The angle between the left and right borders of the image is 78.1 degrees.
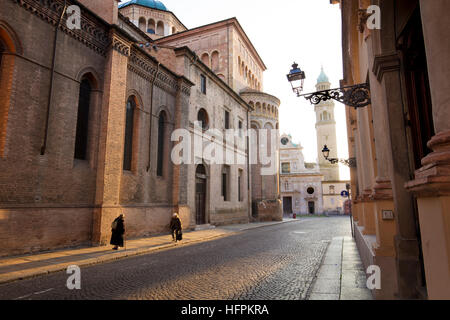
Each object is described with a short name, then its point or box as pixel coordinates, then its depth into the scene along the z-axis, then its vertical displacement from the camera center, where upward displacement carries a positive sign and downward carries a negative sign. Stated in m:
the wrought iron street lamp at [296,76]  7.06 +3.12
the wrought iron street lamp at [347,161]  13.46 +1.98
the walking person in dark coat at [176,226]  12.14 -1.15
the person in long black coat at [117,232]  9.79 -1.12
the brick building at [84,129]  8.72 +2.85
